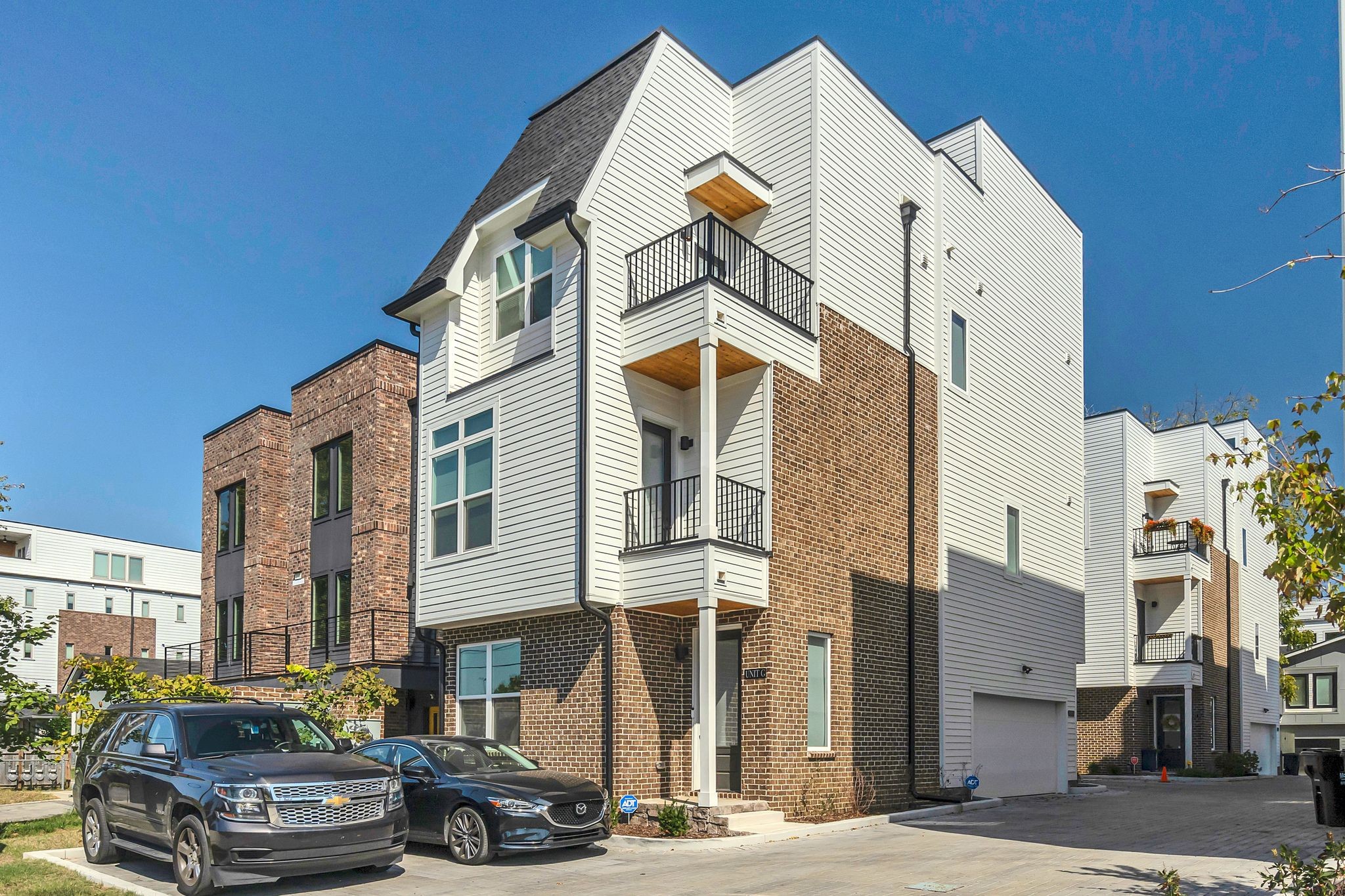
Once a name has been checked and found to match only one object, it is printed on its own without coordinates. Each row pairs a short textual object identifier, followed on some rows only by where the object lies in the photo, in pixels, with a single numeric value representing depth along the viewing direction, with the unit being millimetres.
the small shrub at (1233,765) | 34062
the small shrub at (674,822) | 14312
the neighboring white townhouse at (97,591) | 50250
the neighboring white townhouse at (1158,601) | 35406
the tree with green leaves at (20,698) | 16875
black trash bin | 7801
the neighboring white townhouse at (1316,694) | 50281
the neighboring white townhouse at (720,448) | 16094
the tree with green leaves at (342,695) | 18594
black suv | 10031
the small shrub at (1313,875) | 8094
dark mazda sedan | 12320
